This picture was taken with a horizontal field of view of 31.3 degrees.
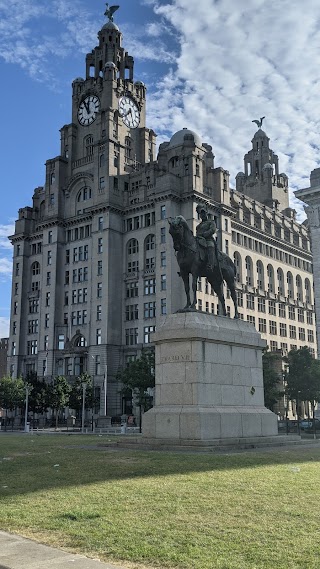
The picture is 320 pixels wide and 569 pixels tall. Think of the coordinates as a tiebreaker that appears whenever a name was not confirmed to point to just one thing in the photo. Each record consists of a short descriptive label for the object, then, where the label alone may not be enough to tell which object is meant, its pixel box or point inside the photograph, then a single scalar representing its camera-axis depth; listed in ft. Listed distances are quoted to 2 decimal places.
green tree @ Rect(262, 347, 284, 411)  233.35
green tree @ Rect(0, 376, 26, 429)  298.15
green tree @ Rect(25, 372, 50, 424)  289.72
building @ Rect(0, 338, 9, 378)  620.08
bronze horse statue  88.07
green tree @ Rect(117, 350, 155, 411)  242.17
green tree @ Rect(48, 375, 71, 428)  279.90
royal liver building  331.36
